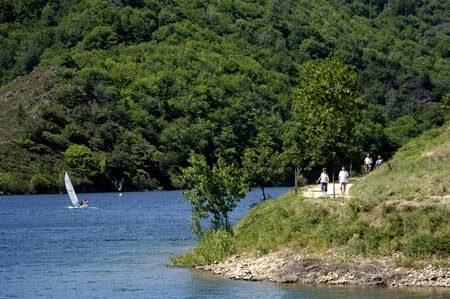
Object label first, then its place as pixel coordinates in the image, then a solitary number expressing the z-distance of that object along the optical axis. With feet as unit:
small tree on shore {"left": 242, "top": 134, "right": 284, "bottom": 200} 335.26
